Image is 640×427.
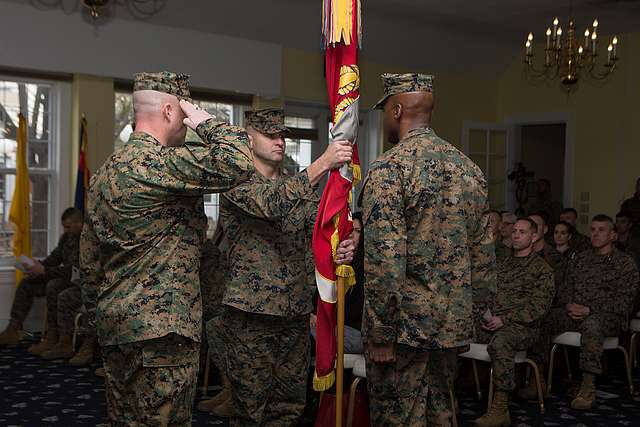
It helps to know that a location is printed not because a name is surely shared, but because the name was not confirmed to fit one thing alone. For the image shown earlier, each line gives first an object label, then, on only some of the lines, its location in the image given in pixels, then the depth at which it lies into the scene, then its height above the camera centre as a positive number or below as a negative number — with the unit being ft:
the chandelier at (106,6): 20.53 +5.24
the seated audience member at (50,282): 19.80 -2.38
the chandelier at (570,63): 22.89 +5.08
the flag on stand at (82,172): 21.76 +0.63
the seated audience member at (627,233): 23.61 -0.91
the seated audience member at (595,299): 15.98 -2.08
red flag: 9.30 +0.09
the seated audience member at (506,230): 19.81 -0.72
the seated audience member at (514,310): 14.26 -2.11
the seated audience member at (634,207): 25.93 -0.08
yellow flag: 21.39 -0.35
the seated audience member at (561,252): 18.43 -1.26
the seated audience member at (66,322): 18.94 -3.19
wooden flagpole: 9.25 -1.83
